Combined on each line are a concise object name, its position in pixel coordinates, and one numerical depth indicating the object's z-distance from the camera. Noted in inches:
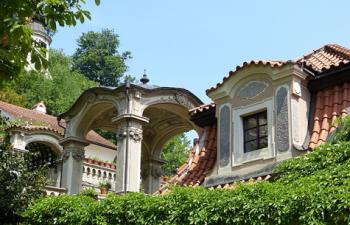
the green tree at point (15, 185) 584.7
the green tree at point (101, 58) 2709.2
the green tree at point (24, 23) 305.0
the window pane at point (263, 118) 566.6
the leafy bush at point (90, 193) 673.0
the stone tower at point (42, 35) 2778.1
